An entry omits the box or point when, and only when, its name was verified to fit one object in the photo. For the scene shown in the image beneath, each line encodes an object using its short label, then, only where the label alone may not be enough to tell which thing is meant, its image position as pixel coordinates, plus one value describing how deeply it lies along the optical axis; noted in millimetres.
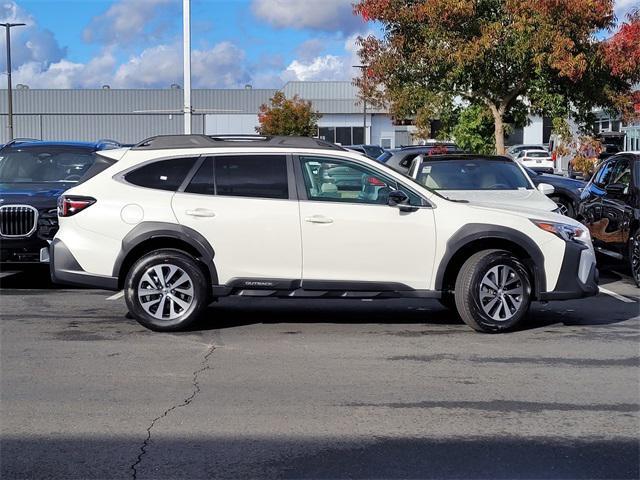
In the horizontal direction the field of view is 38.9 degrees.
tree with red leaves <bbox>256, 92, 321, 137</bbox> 52031
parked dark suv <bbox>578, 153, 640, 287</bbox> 11914
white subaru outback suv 8656
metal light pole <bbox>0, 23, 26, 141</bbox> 44500
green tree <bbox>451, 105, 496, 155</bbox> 19156
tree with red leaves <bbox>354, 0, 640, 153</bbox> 16062
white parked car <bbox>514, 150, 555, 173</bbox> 42681
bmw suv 11164
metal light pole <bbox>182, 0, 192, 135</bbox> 22828
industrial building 70875
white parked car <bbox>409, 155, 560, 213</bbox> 12625
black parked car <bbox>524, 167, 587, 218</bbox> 18344
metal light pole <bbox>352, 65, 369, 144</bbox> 19356
